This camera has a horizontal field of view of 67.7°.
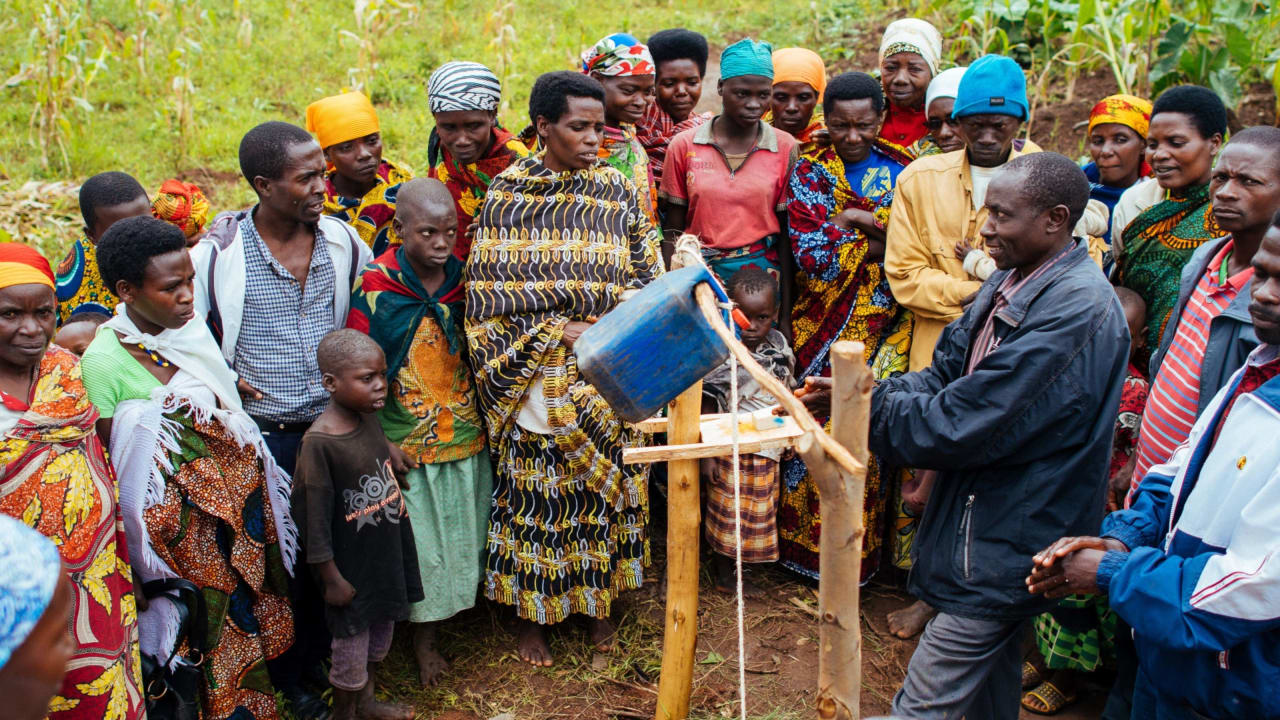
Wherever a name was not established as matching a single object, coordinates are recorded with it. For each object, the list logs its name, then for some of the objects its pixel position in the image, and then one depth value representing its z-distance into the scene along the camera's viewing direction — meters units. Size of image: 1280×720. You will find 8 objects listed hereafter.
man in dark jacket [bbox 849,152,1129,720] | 2.81
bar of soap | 2.39
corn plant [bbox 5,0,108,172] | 7.29
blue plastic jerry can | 2.22
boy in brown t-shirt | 3.39
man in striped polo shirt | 2.96
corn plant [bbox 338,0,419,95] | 8.23
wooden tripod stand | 1.99
